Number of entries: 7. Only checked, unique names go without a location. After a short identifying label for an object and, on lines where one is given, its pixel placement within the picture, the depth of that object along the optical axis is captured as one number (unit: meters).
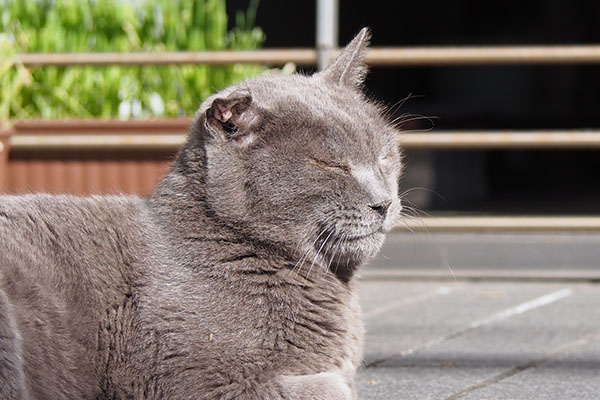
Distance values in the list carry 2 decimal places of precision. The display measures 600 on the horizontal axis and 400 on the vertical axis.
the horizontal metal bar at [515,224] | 4.38
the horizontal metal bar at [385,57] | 4.37
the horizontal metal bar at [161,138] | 4.37
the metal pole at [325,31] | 4.43
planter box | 4.51
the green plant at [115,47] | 4.94
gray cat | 2.14
